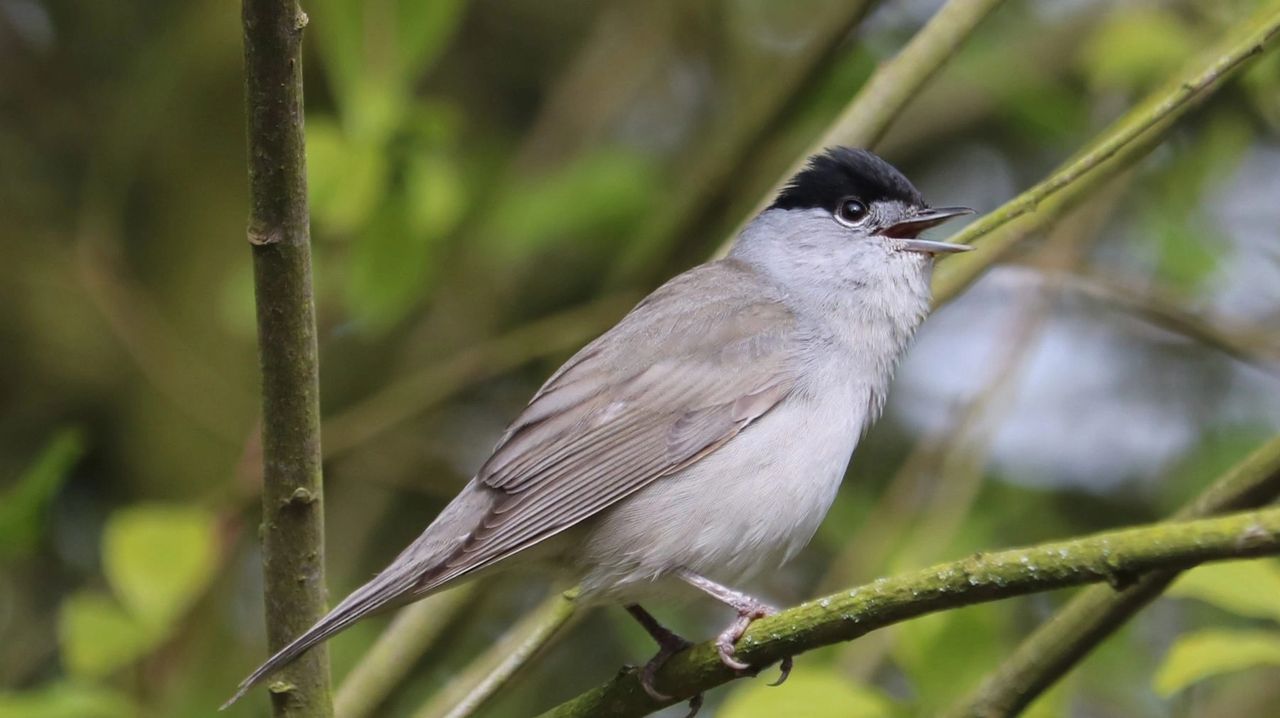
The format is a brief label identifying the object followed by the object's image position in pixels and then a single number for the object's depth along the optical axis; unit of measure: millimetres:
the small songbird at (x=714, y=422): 6301
